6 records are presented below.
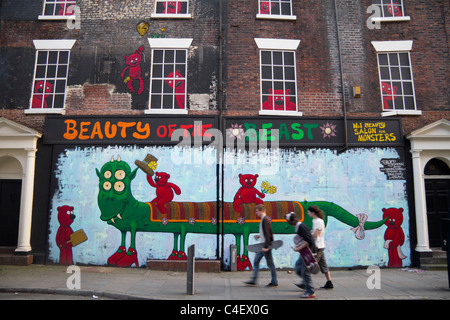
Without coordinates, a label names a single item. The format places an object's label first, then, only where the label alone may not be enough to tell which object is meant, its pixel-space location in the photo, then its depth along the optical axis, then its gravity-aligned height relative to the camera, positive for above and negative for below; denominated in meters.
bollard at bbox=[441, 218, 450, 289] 6.96 -0.44
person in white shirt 6.79 -0.39
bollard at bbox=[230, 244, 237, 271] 9.02 -1.13
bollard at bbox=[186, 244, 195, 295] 6.33 -1.06
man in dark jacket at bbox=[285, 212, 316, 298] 6.12 -0.60
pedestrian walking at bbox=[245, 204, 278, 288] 6.93 -0.65
